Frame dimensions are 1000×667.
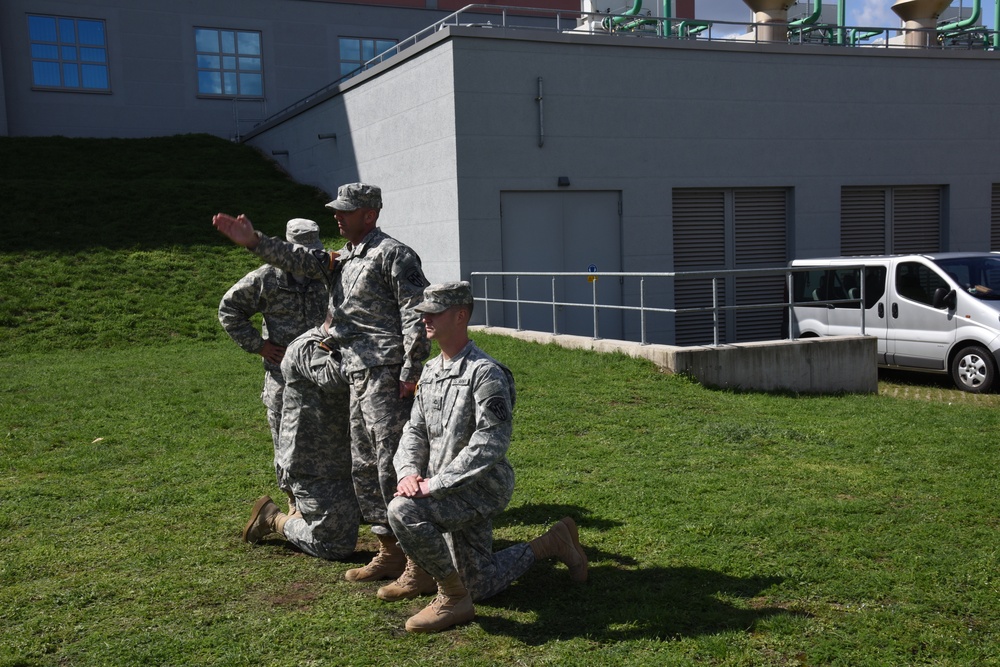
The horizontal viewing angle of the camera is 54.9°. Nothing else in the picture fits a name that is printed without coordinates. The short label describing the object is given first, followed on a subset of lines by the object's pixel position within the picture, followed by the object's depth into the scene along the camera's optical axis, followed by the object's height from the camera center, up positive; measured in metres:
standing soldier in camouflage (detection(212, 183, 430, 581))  5.18 -0.44
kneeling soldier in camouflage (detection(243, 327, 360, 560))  5.62 -1.18
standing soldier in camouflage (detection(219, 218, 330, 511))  6.41 -0.36
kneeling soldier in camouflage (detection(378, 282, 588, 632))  4.46 -1.03
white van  12.39 -0.96
